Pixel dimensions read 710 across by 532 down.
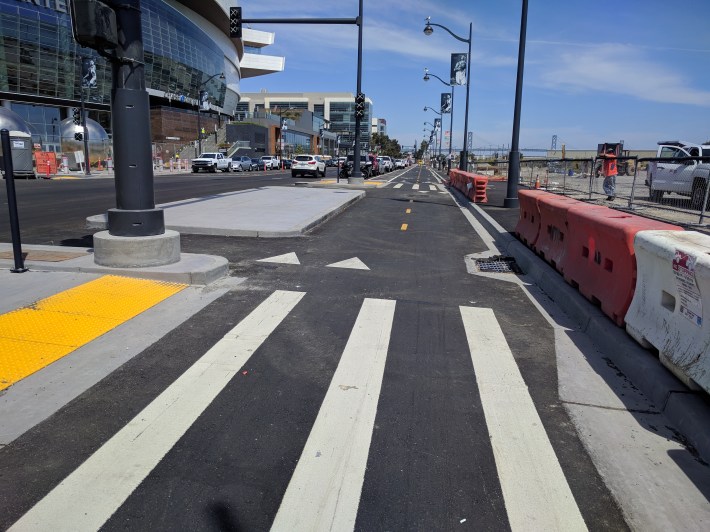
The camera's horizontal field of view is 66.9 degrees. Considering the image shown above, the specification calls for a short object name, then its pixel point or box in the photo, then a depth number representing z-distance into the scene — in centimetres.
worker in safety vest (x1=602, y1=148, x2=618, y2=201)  1744
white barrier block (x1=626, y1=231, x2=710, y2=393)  374
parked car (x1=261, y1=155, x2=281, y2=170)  6450
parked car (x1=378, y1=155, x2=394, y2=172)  5846
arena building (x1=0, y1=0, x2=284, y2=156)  5397
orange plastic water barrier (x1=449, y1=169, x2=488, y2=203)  2095
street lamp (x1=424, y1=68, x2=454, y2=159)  4674
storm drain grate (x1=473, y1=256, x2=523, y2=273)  880
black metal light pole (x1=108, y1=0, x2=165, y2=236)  686
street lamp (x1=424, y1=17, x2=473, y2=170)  3105
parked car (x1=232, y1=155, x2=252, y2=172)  5450
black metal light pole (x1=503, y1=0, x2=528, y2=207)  1686
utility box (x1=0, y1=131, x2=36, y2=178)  2983
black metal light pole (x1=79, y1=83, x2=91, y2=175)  4019
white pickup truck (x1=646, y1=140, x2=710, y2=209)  1330
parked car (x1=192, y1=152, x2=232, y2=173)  5112
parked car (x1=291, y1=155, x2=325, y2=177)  4112
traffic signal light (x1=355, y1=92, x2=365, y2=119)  2817
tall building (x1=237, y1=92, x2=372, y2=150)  17512
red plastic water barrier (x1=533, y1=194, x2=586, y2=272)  786
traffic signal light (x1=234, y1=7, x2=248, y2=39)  2231
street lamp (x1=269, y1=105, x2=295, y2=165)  7137
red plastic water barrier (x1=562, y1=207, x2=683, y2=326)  524
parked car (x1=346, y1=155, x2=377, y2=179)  4250
